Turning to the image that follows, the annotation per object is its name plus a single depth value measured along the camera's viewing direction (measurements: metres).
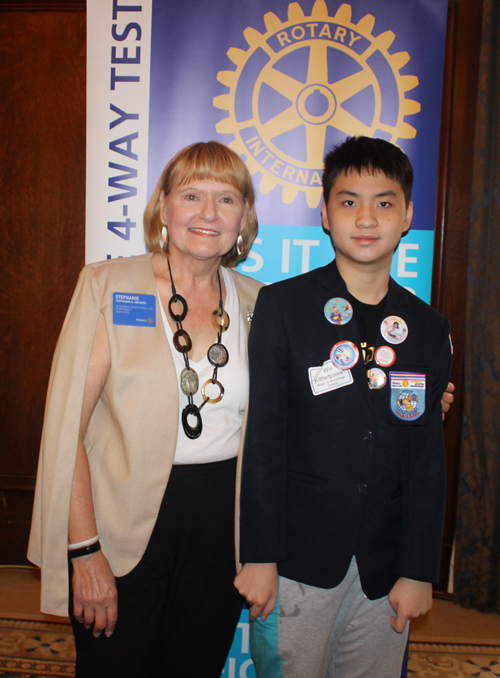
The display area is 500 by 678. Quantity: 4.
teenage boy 1.29
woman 1.31
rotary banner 1.88
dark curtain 2.62
